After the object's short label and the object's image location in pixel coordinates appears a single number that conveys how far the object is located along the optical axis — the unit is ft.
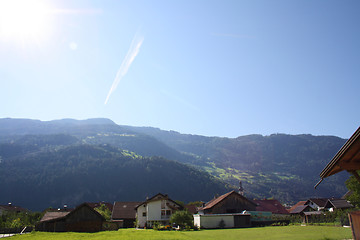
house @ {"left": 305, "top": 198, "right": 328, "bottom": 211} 301.86
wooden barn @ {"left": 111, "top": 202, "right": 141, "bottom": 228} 235.20
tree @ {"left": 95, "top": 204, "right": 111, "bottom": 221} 232.57
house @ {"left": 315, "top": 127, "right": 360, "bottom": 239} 24.27
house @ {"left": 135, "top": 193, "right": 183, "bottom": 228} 213.66
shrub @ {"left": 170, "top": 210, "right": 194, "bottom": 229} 148.46
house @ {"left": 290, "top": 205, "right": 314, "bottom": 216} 299.13
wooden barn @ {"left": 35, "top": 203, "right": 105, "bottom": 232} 157.58
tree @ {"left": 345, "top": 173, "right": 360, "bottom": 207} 145.18
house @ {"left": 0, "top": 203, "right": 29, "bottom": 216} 319.80
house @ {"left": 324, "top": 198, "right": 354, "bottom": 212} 244.42
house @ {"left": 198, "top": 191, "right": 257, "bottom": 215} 190.70
